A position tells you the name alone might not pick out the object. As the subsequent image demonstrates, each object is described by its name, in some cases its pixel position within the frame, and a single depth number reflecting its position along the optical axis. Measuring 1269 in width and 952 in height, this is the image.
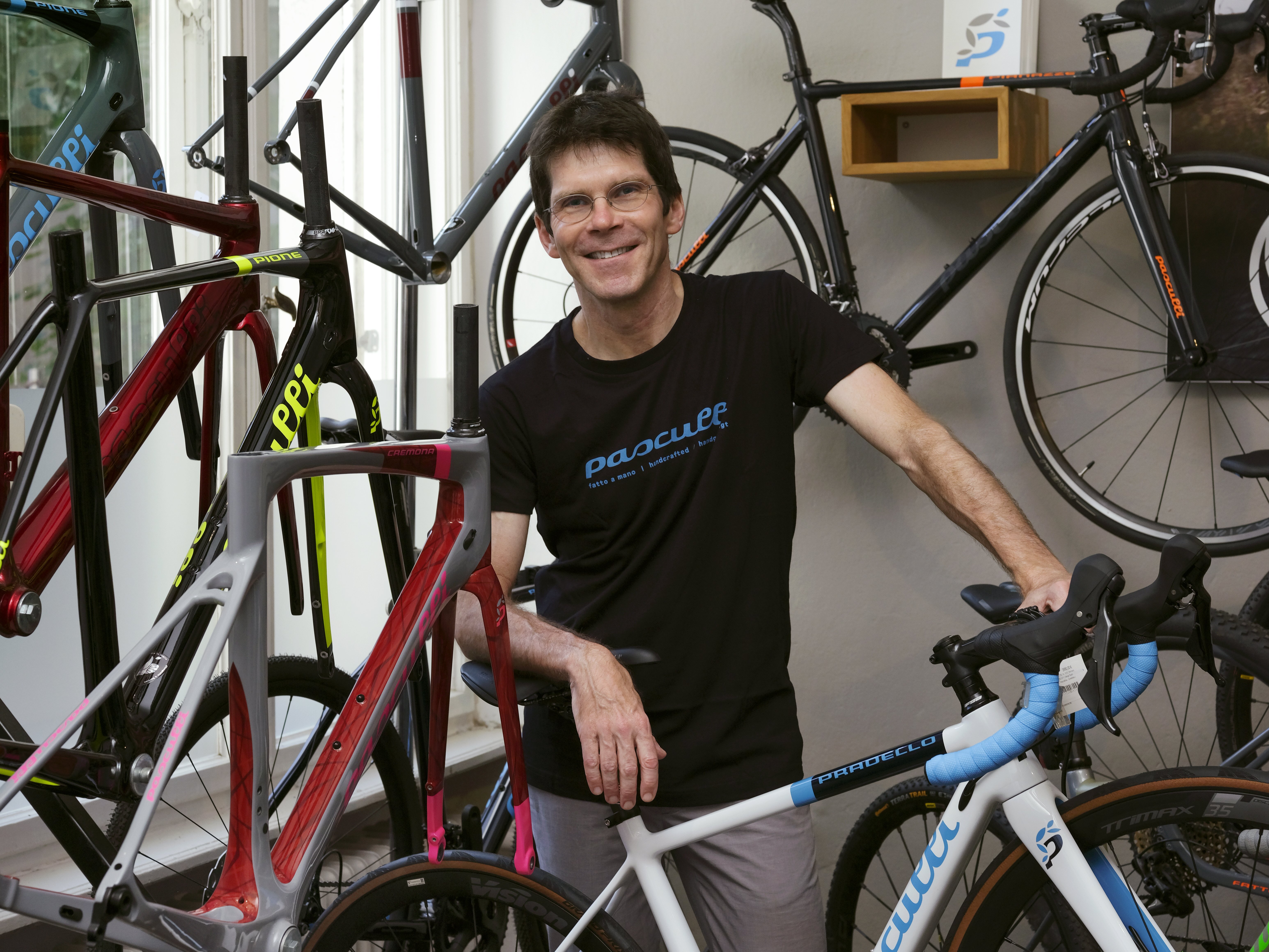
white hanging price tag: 3.15
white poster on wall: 4.02
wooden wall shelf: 3.93
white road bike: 3.09
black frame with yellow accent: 3.11
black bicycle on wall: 3.87
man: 3.50
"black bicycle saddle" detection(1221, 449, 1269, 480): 3.69
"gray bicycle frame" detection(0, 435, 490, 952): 2.97
